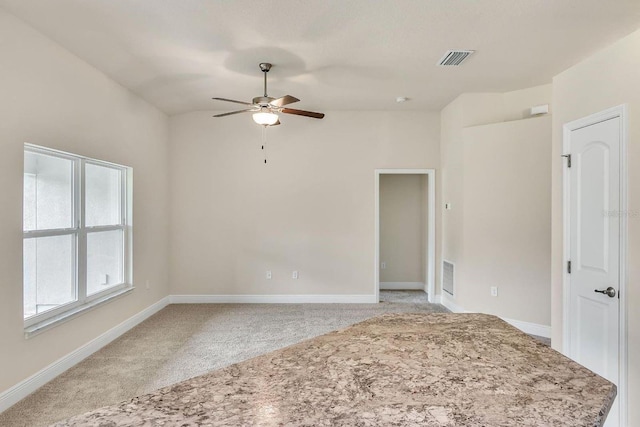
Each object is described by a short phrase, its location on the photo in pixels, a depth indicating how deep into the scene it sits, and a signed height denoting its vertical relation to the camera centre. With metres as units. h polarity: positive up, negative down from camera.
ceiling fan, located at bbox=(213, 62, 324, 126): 3.52 +1.06
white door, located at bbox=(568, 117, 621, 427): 2.59 -0.28
